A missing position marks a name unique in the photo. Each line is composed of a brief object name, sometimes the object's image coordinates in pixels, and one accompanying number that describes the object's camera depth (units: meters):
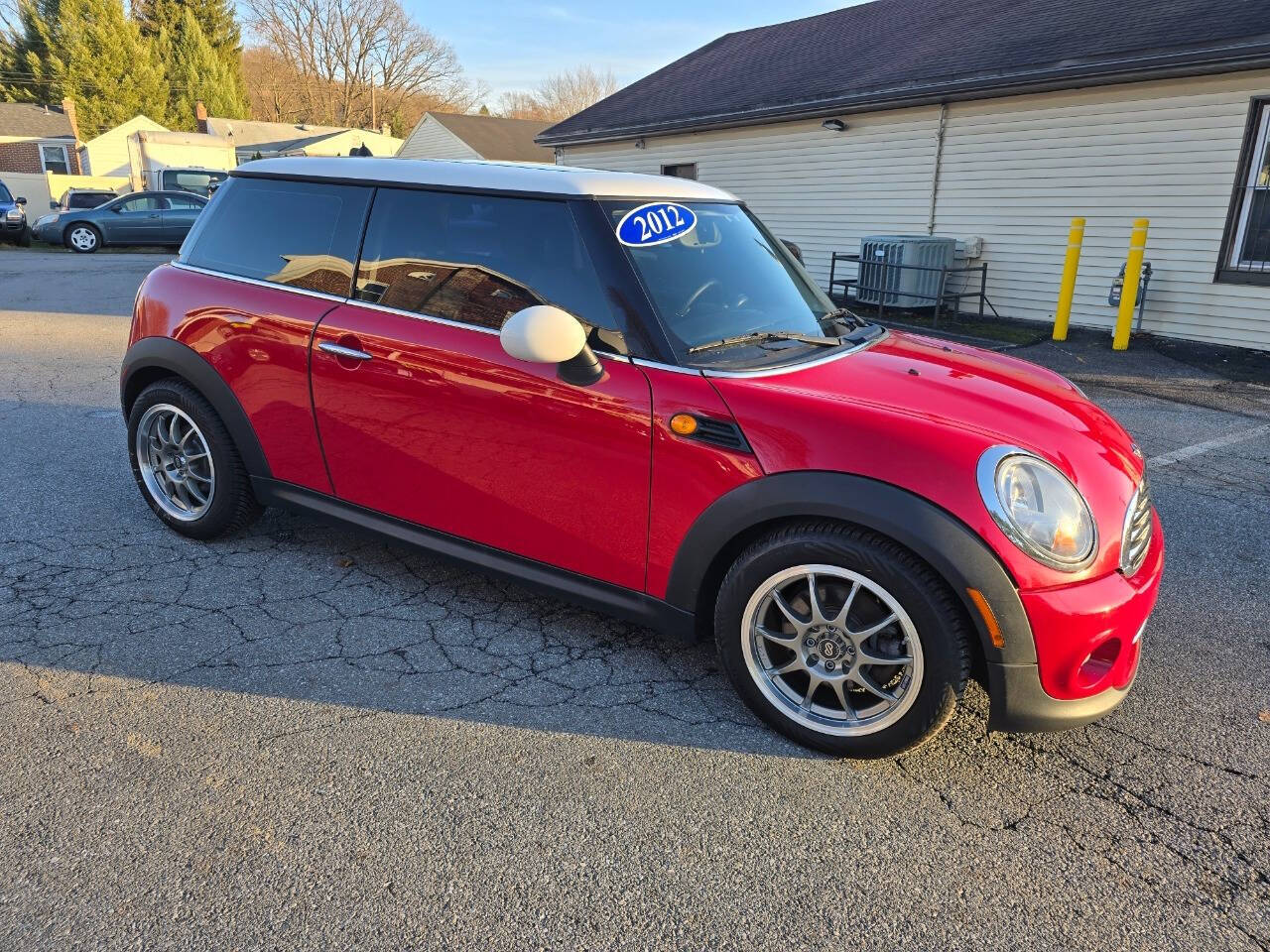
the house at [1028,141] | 9.51
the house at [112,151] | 43.31
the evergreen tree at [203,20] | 52.72
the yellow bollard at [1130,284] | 9.52
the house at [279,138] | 45.59
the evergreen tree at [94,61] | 46.84
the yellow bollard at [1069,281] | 10.22
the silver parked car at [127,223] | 21.25
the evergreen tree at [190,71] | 51.75
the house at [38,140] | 44.91
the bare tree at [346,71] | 58.94
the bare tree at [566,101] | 71.23
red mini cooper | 2.37
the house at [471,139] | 33.00
